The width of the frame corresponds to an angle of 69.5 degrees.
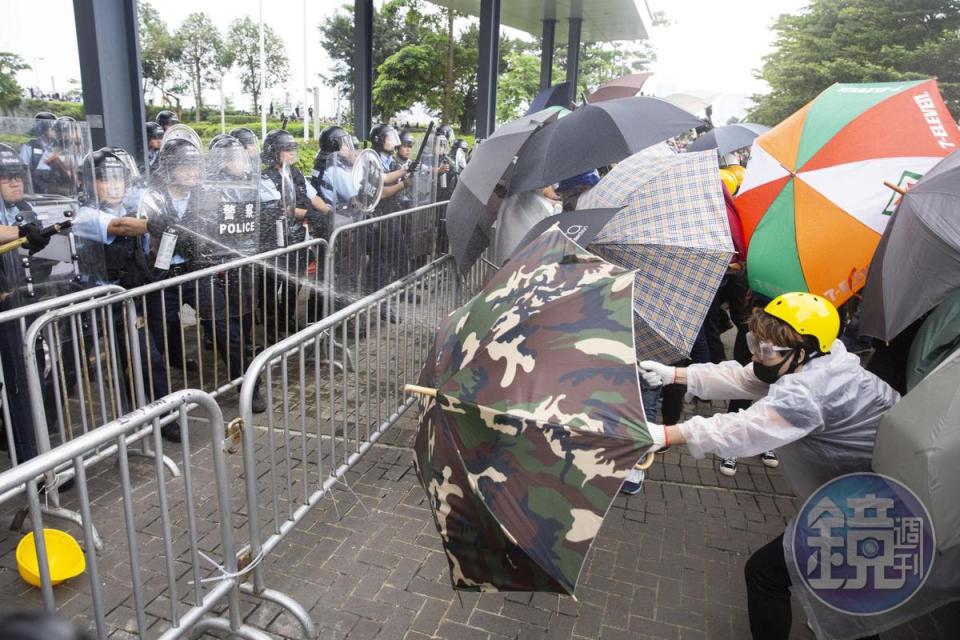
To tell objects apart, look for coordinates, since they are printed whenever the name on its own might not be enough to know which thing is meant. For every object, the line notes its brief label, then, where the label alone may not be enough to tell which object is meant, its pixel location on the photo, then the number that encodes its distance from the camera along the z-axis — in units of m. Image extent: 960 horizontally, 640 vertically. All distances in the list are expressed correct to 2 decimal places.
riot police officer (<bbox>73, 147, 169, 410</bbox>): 4.88
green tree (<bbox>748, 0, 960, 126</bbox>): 32.47
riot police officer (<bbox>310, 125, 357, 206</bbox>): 7.03
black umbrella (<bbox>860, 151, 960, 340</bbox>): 3.14
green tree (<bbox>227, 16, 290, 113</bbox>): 26.02
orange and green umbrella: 3.87
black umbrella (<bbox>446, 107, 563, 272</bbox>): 4.70
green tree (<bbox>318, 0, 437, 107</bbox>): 37.34
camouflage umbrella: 2.02
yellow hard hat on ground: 3.43
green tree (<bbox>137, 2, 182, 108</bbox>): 22.31
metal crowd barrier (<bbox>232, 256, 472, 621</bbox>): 3.30
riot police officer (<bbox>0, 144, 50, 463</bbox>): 4.08
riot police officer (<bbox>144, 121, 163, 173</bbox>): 8.52
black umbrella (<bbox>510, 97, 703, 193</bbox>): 4.46
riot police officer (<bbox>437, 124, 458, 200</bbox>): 9.38
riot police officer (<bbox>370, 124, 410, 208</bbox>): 8.52
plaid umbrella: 3.54
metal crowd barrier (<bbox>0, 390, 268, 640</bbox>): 2.21
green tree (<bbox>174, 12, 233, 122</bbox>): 23.70
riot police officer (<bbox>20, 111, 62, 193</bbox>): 4.55
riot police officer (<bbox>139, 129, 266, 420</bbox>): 5.29
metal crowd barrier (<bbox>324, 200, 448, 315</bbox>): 6.39
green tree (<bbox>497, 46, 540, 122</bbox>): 39.81
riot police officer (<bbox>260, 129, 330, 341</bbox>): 6.16
